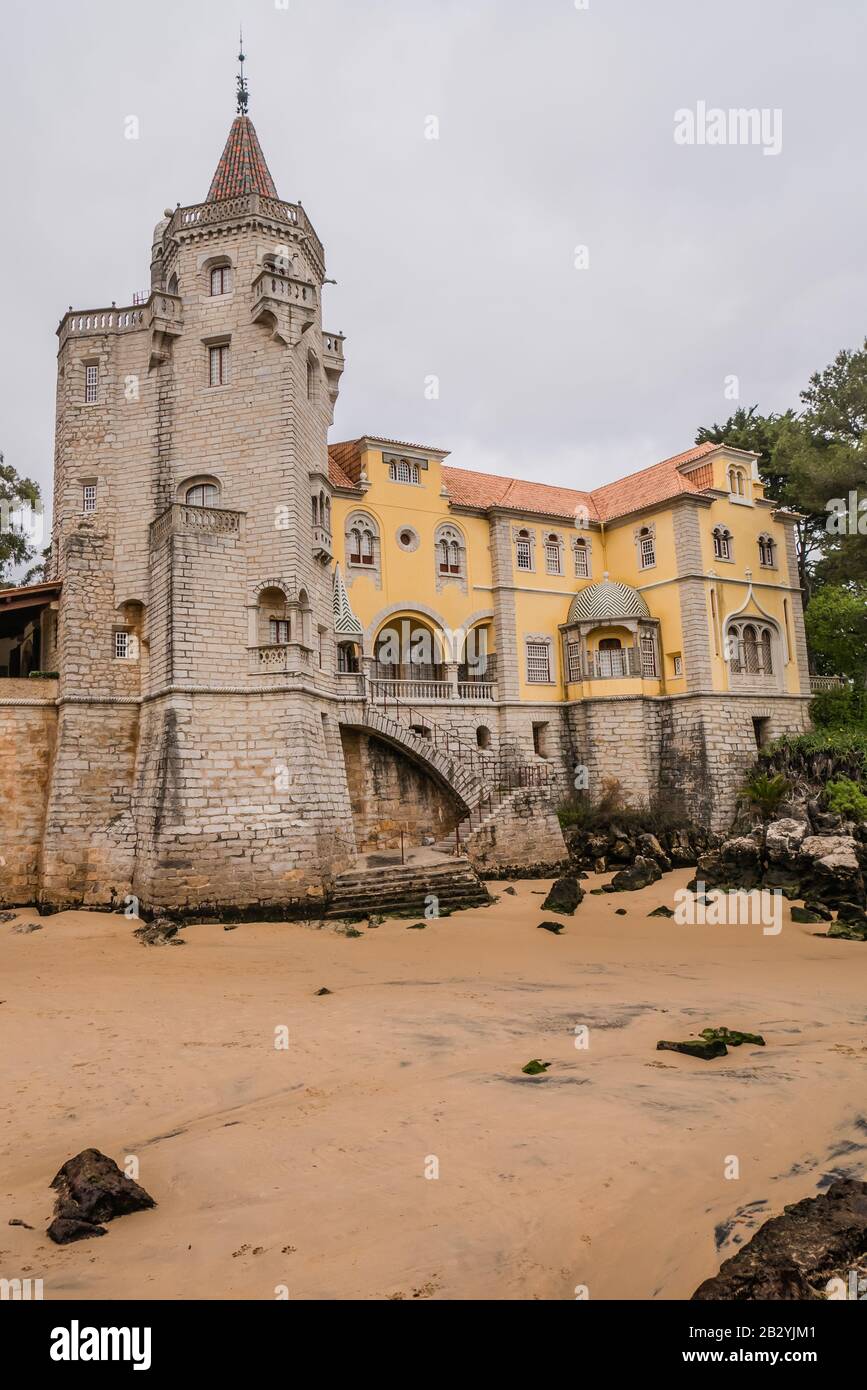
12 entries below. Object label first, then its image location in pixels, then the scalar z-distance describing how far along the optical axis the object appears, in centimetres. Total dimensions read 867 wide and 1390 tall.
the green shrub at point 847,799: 2853
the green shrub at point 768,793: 2819
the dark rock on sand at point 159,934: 1897
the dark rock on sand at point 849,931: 1980
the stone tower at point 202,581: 2211
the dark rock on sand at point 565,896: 2297
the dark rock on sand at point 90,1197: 630
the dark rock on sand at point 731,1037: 1130
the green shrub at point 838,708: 3594
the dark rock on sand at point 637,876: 2590
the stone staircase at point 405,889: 2216
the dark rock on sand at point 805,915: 2166
